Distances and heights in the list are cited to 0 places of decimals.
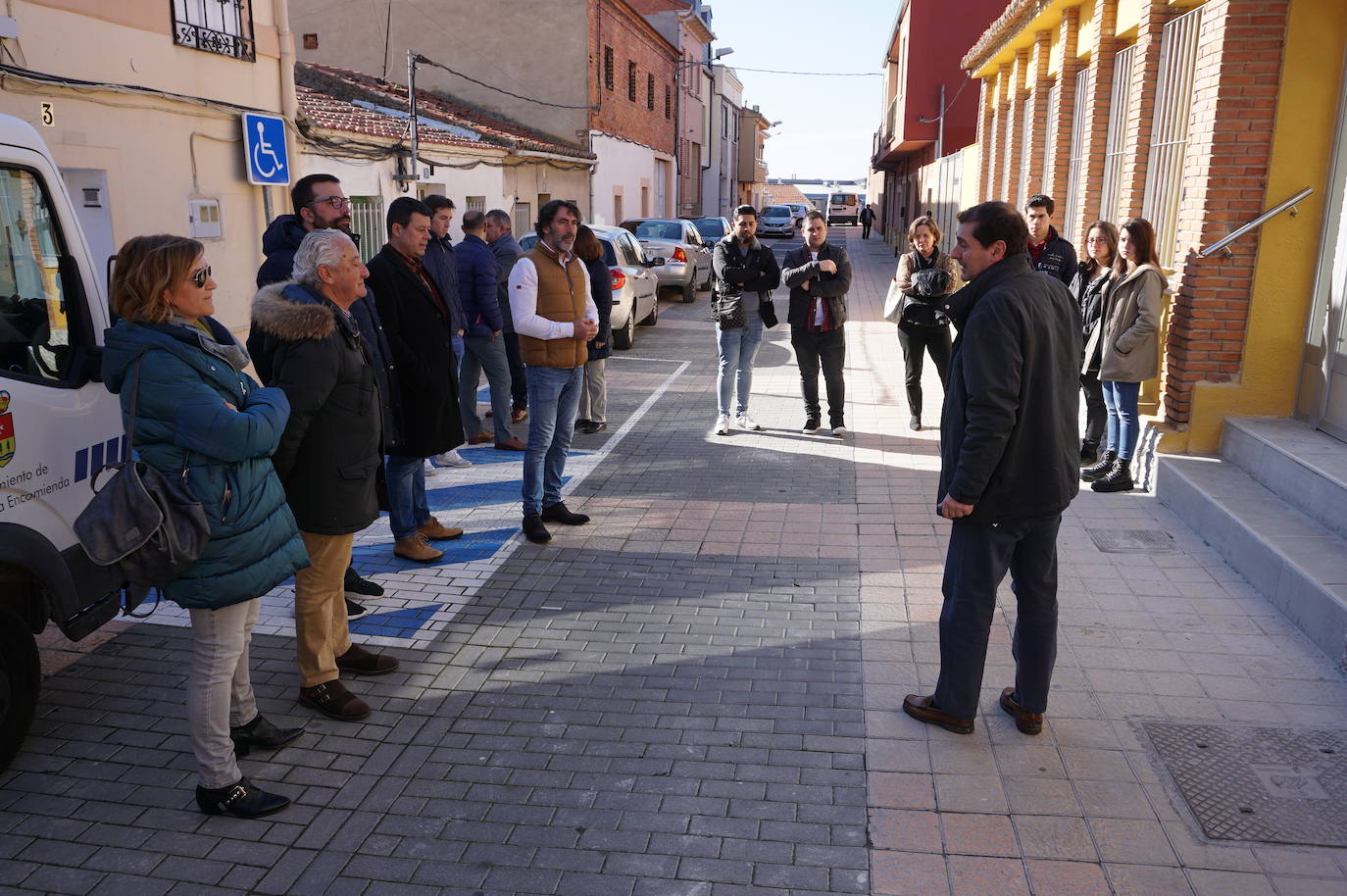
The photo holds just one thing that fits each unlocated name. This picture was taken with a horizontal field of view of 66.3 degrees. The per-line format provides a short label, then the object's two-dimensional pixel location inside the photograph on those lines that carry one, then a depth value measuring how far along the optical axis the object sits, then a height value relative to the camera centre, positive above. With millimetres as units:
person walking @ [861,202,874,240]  50888 +821
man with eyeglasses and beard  5219 -32
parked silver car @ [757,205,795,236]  49594 +595
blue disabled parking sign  11047 +839
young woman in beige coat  6887 -626
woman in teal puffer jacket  3201 -689
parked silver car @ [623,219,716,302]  20281 -336
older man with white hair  3846 -756
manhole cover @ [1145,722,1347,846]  3449 -1902
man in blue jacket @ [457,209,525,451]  8281 -663
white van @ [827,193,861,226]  64562 +1753
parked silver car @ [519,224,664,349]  14070 -697
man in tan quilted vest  6176 -571
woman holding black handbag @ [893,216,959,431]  8383 -484
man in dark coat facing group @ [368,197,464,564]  5570 -543
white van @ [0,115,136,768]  3664 -704
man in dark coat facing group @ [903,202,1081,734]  3689 -730
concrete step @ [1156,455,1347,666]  4770 -1548
